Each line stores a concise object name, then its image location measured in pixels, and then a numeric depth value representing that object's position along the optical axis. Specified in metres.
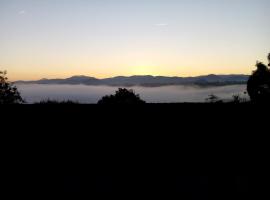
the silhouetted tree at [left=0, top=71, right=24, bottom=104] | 35.19
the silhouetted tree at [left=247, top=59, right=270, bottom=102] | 31.82
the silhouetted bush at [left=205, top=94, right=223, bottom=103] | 44.43
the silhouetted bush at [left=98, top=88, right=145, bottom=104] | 47.53
